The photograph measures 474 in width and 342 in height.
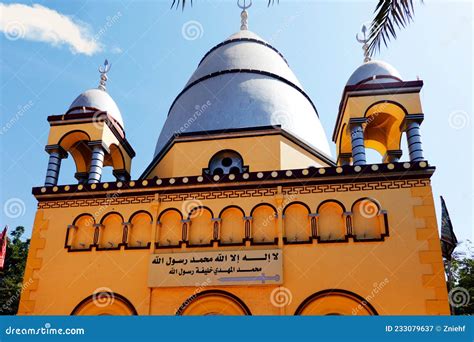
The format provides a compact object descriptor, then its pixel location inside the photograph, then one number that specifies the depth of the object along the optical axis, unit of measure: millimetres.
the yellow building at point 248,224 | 8820
